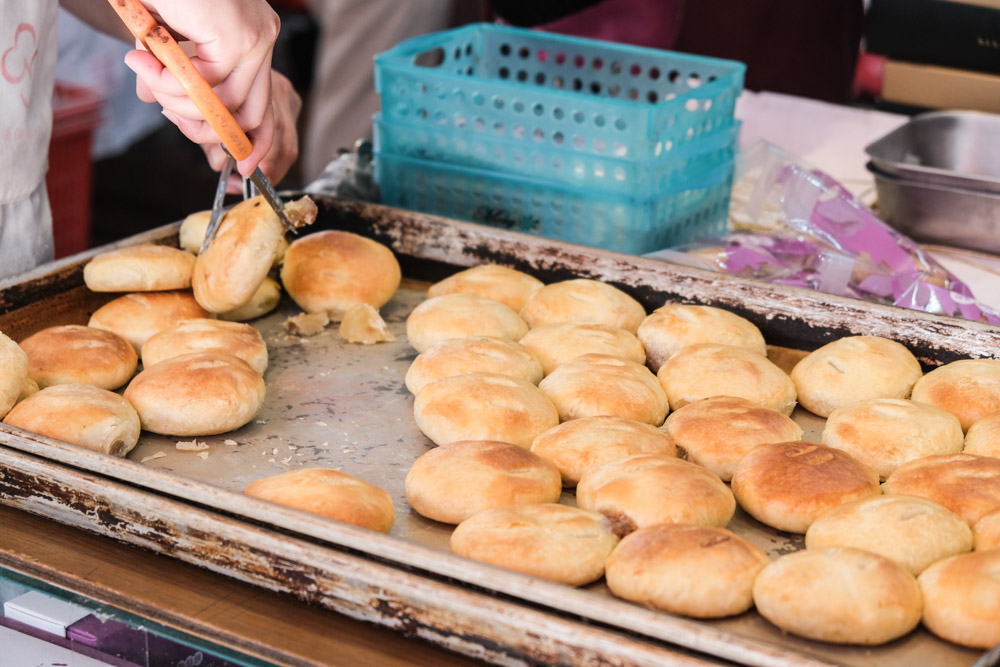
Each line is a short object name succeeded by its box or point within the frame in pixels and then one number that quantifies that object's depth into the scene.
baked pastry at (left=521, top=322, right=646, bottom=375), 1.09
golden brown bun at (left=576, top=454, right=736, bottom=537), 0.92
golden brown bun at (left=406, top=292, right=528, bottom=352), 1.11
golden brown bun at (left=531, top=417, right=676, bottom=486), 0.98
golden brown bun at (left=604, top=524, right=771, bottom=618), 0.87
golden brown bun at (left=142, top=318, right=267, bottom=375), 1.08
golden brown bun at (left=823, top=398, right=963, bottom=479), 0.99
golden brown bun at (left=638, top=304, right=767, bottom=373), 1.10
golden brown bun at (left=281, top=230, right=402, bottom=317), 1.16
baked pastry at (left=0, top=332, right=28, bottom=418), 0.99
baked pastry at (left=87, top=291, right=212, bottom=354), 1.11
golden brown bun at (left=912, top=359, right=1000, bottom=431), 1.02
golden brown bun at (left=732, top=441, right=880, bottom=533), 0.94
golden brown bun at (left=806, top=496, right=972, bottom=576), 0.90
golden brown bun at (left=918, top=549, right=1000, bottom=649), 0.86
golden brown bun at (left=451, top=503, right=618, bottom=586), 0.89
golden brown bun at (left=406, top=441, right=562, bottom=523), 0.94
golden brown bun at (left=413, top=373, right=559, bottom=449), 1.00
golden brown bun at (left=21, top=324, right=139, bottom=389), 1.05
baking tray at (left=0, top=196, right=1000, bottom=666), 0.83
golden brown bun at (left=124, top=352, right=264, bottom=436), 1.02
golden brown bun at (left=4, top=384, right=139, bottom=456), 0.98
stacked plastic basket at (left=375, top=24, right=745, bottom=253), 1.19
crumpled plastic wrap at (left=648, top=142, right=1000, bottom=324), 1.17
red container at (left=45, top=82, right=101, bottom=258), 1.95
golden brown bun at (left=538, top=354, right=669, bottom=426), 1.03
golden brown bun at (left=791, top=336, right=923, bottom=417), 1.05
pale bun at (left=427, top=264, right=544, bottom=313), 1.16
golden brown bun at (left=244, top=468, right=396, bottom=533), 0.91
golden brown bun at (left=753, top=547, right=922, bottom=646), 0.86
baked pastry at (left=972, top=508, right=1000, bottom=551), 0.91
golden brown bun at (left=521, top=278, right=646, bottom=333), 1.13
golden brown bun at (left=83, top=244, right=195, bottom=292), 1.12
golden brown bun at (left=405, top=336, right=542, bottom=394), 1.06
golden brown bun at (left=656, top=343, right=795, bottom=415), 1.05
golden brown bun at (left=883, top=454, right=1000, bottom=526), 0.93
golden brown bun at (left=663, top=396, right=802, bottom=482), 0.99
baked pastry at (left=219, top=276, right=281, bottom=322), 1.16
